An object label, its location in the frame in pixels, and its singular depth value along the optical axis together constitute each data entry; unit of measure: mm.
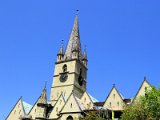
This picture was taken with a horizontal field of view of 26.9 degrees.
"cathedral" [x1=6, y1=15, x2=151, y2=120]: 55222
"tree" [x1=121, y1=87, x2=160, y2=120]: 40844
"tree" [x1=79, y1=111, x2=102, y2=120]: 44116
